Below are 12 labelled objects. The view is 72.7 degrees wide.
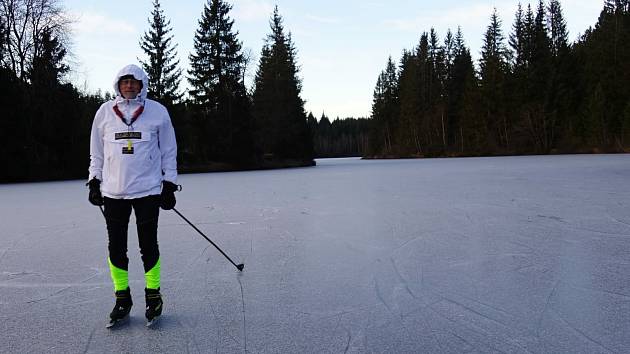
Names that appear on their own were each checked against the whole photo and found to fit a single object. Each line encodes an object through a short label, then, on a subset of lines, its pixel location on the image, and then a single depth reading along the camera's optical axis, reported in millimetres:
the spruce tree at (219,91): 26812
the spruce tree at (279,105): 30984
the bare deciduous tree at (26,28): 20500
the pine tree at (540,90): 41406
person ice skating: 2625
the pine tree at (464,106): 47444
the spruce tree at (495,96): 45500
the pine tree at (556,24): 45531
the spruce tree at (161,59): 26625
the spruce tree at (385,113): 63656
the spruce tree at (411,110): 54844
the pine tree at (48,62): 21188
